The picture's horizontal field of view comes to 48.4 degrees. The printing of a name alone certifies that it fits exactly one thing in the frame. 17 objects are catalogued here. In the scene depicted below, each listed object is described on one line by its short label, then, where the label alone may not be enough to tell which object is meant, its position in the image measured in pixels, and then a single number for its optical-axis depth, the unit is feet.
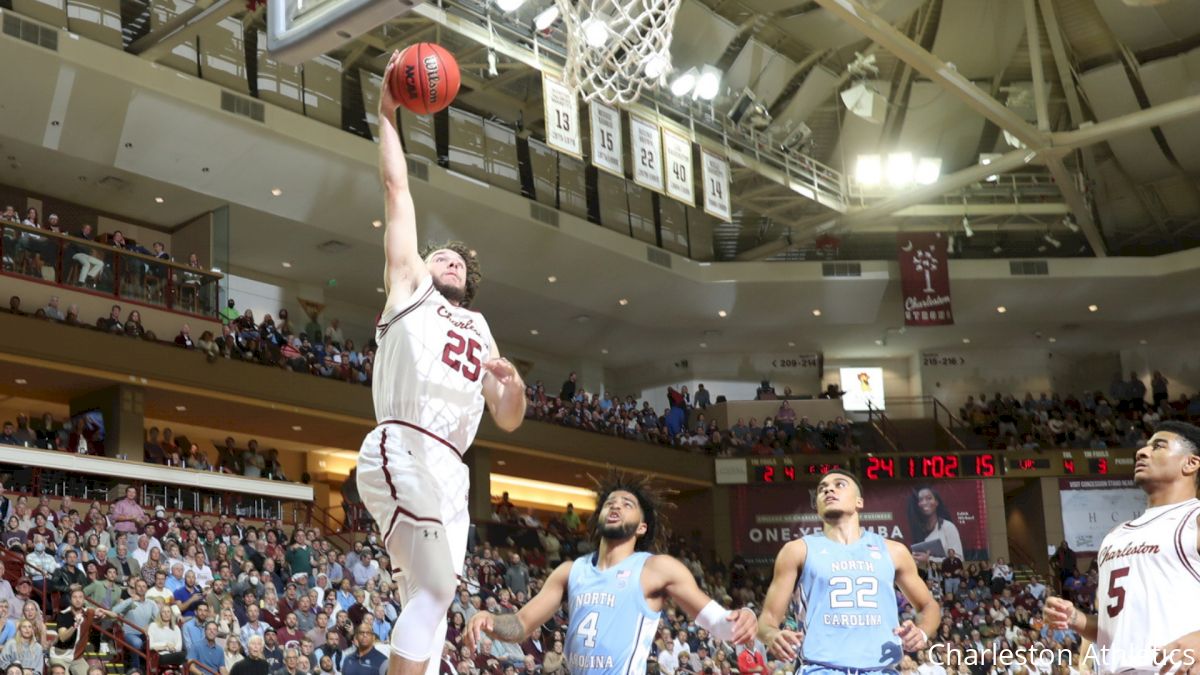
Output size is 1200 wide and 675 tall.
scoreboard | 102.63
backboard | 19.56
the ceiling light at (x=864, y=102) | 89.56
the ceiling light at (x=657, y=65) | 43.98
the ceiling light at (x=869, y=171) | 98.17
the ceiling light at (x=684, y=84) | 79.25
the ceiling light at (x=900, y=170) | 97.91
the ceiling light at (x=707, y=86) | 81.71
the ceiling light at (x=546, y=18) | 68.55
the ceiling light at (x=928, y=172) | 97.71
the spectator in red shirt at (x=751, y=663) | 48.34
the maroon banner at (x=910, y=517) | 102.17
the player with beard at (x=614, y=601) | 21.36
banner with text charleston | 104.12
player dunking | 17.72
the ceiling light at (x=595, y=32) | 43.55
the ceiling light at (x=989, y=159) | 97.25
